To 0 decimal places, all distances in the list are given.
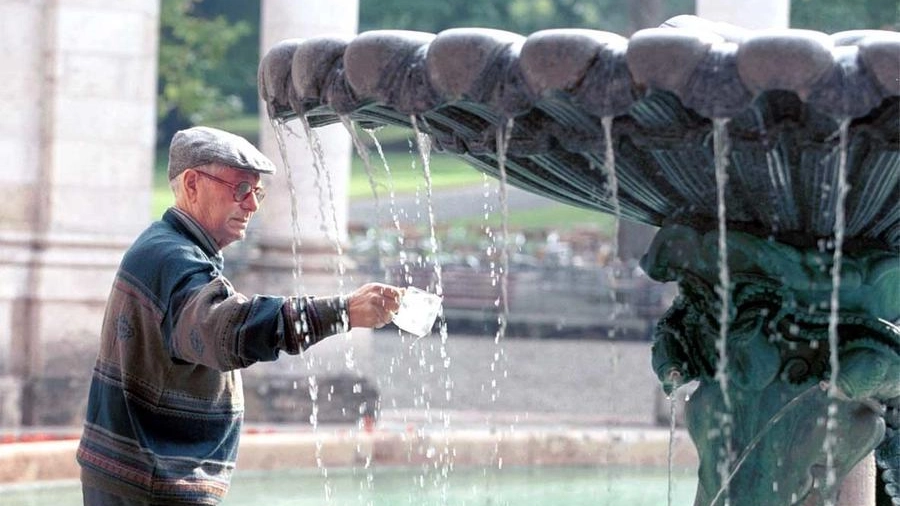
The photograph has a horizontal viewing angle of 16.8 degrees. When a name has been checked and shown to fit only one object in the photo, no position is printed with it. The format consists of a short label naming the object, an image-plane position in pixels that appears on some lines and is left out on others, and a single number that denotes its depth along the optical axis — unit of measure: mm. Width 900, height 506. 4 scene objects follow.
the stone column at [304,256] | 20543
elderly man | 6716
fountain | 6459
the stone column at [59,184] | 19634
